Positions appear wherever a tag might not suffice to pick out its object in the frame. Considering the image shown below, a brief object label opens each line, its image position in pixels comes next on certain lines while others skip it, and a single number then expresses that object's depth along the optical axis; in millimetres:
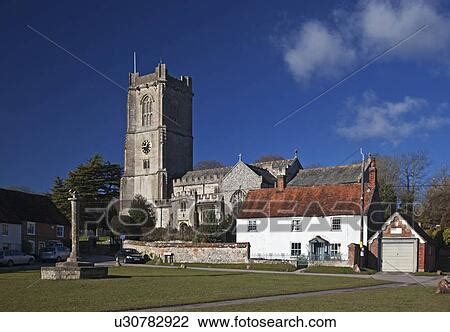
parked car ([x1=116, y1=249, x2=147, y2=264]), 44938
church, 82562
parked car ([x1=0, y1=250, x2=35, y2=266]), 38625
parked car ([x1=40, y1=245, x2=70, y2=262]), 43656
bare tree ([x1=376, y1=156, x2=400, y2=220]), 61184
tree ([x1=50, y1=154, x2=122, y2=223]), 73500
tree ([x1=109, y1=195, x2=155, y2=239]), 64625
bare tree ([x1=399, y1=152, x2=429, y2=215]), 60594
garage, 38031
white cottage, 41500
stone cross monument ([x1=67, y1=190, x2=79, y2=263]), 26500
